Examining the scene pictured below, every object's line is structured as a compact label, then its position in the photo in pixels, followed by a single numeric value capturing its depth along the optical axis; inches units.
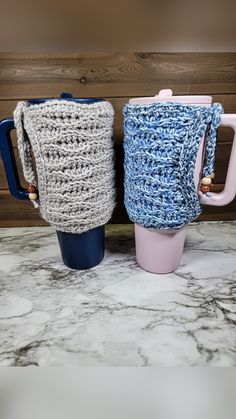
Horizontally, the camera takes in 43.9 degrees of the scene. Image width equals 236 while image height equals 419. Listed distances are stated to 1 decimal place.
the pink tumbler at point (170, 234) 13.5
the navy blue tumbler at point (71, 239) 15.5
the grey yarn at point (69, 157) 13.4
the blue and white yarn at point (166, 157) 12.9
